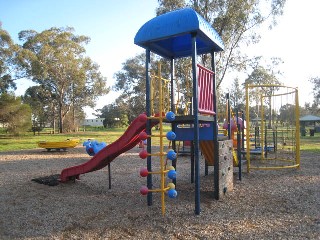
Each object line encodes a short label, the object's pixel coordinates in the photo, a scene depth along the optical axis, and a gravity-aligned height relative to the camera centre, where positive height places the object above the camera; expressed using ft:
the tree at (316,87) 181.88 +24.07
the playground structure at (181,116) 16.37 +0.82
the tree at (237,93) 225.56 +26.71
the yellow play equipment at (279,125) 28.64 +0.08
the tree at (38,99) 150.41 +15.30
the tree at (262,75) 70.79 +17.05
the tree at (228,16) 61.16 +23.42
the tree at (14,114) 79.36 +4.00
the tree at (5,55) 99.35 +25.39
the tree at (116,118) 204.03 +6.32
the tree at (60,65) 107.86 +24.81
